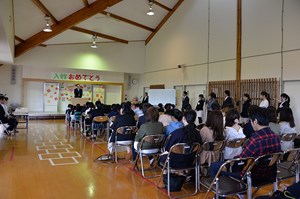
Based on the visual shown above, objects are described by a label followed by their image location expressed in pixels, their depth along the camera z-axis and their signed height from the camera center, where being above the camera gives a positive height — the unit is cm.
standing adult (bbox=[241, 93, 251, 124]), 735 -21
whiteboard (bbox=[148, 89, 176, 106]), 1116 +8
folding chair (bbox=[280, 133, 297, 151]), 388 -68
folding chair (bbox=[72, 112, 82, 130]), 825 -69
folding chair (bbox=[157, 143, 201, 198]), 302 -80
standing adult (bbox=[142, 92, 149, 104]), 1213 -8
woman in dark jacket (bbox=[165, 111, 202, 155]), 311 -48
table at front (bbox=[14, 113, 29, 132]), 711 -102
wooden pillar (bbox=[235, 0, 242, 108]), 798 +157
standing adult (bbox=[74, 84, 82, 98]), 1270 +25
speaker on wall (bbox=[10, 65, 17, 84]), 1201 +110
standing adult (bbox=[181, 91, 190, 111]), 973 -9
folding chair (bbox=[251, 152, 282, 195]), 233 -65
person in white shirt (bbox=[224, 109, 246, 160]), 337 -49
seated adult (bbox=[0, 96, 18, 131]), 649 -64
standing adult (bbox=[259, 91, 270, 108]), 660 -1
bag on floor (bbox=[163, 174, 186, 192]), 332 -119
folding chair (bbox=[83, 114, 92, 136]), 712 -94
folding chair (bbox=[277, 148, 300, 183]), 275 -85
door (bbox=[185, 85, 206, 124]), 985 +26
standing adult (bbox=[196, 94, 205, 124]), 921 -36
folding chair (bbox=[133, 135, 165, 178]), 370 -79
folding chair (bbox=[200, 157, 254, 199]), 230 -87
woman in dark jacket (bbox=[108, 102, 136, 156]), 454 -50
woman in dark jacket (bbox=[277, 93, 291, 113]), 624 -6
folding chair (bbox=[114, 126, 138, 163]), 433 -70
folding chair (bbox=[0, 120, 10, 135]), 653 -90
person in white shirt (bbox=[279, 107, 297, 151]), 437 -43
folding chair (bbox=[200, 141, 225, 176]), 313 -69
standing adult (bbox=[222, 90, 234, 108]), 777 -6
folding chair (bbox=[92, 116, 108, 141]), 671 -84
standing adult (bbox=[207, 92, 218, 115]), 861 -3
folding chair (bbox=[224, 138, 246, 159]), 325 -66
